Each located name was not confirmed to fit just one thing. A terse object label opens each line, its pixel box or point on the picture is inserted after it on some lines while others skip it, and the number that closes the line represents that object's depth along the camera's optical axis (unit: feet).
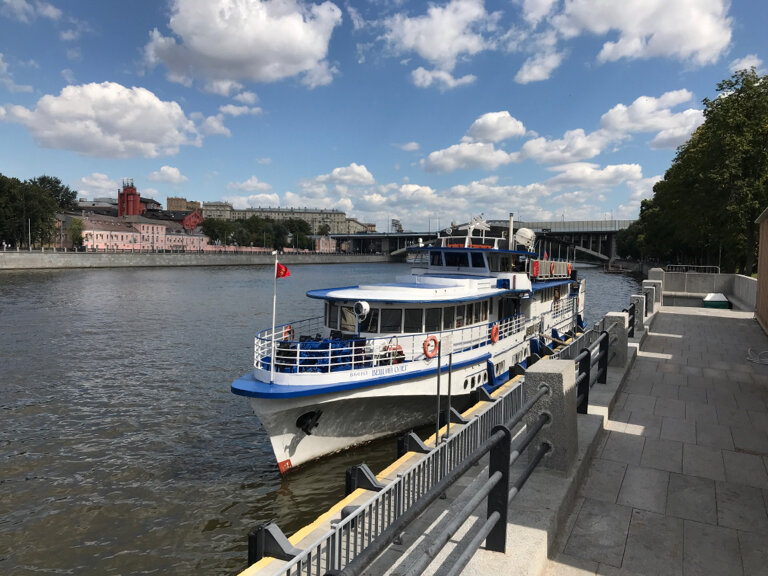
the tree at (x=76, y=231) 387.96
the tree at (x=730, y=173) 127.65
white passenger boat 44.04
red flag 42.78
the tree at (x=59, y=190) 498.69
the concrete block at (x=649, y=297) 82.49
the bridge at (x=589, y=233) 494.18
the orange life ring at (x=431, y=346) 50.11
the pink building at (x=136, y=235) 422.86
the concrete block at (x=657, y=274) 128.65
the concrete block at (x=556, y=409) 20.11
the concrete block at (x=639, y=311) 61.82
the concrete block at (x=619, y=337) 40.98
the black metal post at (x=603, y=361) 34.15
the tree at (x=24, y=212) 319.06
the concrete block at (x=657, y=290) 96.78
